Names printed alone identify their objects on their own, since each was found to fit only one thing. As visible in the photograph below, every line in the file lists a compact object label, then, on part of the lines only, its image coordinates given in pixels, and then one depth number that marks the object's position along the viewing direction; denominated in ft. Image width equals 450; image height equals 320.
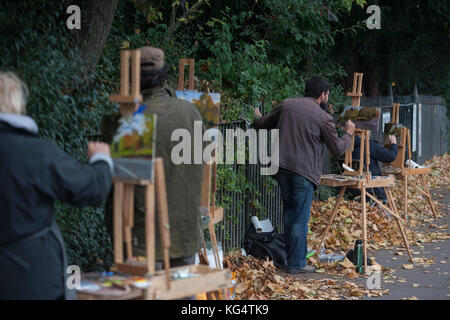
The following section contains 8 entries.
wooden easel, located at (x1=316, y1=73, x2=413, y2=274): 51.74
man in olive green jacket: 28.60
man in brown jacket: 50.11
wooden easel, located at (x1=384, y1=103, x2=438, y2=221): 73.77
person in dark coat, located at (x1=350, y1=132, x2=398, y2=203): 68.13
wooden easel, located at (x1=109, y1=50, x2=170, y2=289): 26.17
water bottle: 50.67
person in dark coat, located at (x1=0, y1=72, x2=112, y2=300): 22.88
